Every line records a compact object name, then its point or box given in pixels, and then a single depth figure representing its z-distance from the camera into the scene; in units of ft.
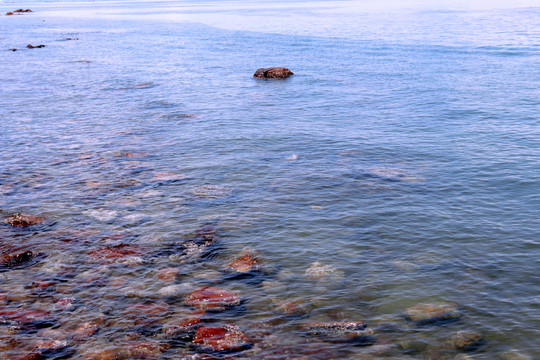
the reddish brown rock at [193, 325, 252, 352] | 31.76
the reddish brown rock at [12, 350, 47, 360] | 30.37
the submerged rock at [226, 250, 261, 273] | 41.63
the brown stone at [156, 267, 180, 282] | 39.73
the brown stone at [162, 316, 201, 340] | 32.89
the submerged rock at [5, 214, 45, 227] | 49.33
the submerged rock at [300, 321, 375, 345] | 32.65
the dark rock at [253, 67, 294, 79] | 131.54
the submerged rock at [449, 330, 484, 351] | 31.71
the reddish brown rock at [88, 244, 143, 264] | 42.79
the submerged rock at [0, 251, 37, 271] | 41.86
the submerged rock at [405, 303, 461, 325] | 34.68
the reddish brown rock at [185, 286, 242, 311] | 36.29
